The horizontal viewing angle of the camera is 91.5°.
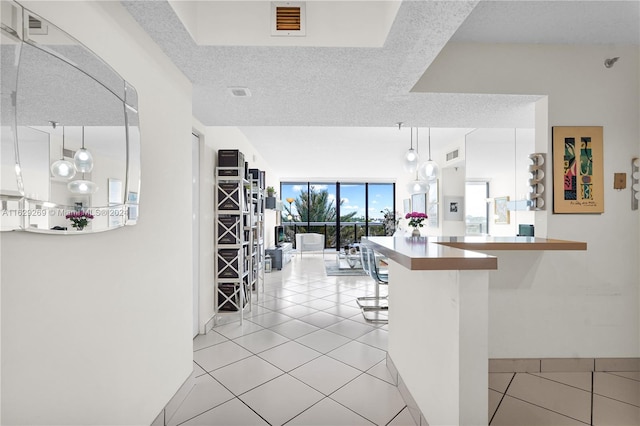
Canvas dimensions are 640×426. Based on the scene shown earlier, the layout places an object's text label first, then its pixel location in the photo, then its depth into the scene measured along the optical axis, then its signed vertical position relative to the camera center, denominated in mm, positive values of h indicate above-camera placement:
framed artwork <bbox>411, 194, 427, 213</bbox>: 7789 +288
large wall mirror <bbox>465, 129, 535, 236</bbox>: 5441 +753
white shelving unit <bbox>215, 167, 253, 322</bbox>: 3746 -267
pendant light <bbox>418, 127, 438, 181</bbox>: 4352 +606
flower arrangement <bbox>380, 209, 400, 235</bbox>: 10006 -284
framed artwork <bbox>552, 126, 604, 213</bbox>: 2584 +356
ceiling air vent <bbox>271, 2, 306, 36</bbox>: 1819 +1141
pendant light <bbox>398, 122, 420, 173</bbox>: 4102 +704
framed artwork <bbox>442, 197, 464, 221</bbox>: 6656 +117
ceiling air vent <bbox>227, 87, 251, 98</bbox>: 2434 +972
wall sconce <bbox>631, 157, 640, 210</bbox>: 2566 +263
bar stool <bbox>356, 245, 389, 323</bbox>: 3923 -1215
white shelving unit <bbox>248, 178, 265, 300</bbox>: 4672 -395
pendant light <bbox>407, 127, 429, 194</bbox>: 5504 +467
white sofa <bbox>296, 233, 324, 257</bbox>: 9711 -902
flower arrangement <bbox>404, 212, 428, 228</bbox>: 3100 -47
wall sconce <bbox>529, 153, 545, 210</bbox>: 2629 +277
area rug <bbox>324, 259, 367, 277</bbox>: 6859 -1320
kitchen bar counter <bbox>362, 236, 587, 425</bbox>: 1370 -580
